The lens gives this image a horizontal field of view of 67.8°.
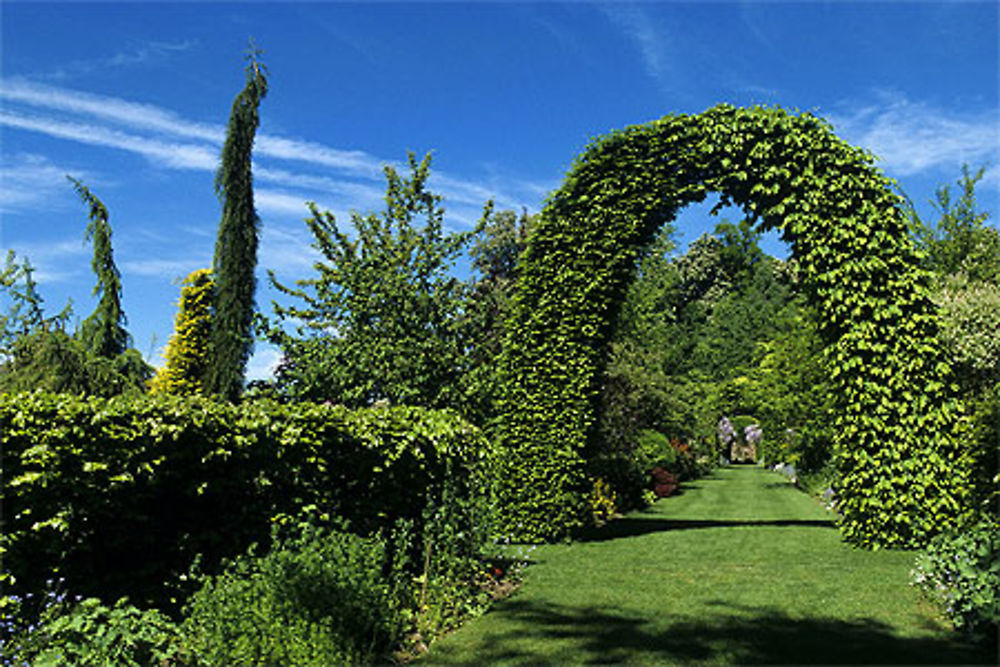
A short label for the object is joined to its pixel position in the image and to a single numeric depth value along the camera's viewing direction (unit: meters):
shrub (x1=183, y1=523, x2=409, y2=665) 5.23
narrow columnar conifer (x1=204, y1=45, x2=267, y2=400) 24.06
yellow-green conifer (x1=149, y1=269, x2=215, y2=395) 26.03
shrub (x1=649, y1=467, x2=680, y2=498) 19.16
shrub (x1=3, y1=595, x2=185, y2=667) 5.13
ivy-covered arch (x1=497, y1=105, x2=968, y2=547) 9.52
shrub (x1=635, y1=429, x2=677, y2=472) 17.39
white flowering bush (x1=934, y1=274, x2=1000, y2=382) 13.77
